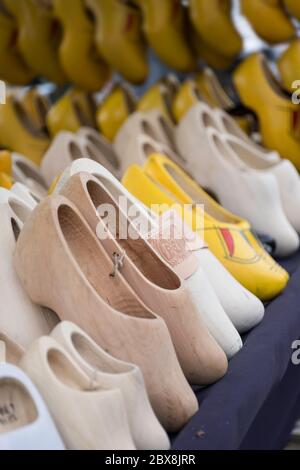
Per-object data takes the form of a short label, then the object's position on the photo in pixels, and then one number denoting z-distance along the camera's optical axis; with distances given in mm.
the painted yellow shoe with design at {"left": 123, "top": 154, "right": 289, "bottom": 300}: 1493
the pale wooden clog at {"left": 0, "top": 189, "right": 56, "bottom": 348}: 1091
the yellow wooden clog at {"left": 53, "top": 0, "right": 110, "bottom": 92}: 2561
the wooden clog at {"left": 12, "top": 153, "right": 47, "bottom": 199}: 1840
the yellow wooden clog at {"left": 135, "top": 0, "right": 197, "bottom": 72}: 2459
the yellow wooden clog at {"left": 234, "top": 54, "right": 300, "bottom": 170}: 2297
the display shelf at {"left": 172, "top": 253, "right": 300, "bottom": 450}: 1010
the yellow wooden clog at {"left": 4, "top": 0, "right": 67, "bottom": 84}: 2619
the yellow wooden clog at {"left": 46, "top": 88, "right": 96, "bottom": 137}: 2514
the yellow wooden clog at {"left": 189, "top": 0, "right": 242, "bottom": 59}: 2400
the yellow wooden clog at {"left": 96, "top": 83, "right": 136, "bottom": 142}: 2506
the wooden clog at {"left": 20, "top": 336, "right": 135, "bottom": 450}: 902
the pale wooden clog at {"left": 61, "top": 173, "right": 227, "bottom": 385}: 1139
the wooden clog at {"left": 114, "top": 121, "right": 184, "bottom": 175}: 1876
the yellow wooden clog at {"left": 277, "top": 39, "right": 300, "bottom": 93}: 2312
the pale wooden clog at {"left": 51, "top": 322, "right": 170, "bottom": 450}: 953
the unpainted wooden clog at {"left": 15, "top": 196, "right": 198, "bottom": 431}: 1038
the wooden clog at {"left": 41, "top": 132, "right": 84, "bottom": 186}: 1922
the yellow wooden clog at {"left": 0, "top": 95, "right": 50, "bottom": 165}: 2391
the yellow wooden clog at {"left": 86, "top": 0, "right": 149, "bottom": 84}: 2494
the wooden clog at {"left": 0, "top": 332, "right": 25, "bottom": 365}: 1017
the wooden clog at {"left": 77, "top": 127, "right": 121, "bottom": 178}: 1979
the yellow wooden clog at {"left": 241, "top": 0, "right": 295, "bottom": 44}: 2332
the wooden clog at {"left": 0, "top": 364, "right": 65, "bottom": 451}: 851
